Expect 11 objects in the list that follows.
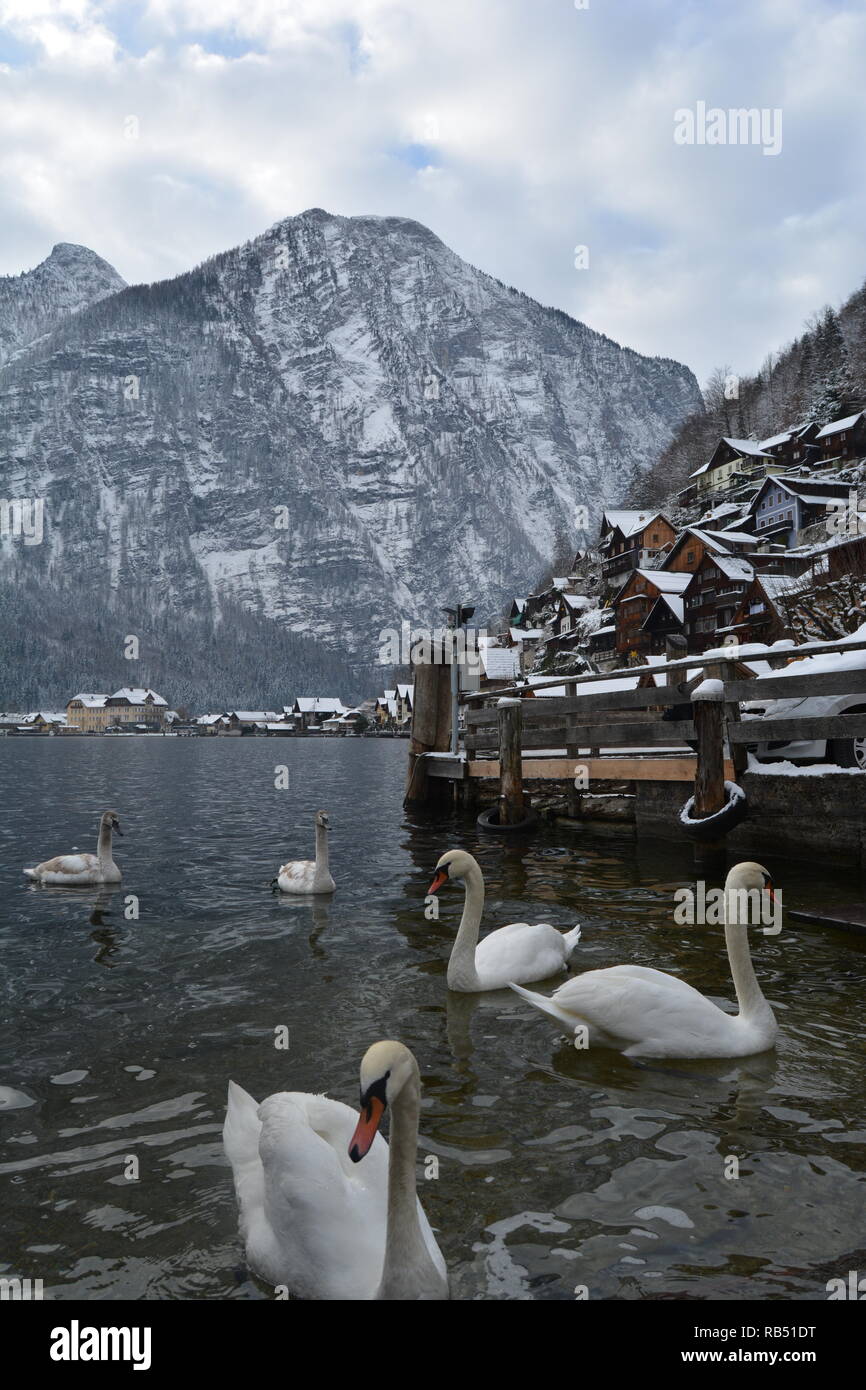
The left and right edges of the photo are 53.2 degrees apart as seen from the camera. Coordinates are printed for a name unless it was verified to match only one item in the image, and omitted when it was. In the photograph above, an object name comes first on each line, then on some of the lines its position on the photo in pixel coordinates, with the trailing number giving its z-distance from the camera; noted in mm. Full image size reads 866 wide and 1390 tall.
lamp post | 20109
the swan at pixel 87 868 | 13039
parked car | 11273
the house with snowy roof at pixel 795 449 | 68250
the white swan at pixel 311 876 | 12203
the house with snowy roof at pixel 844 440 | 65250
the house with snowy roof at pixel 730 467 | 71312
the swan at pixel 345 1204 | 3135
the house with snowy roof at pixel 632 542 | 71125
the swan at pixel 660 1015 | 5605
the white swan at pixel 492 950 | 7273
